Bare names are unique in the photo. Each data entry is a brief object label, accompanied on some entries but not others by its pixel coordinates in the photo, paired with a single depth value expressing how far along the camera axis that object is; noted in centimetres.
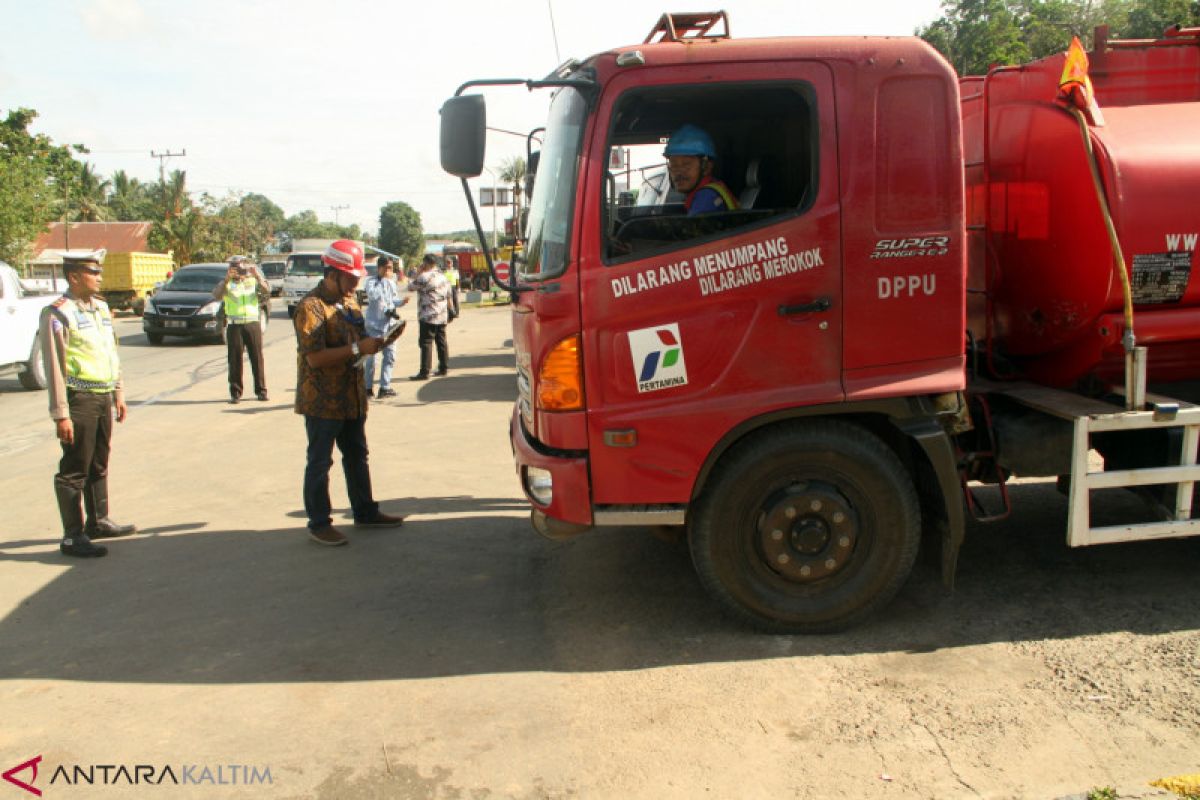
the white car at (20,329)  1259
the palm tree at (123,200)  8462
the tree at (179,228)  5375
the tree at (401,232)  12412
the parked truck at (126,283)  3253
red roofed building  6419
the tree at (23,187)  3309
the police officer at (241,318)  1090
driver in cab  431
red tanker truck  383
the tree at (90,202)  6475
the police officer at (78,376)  545
